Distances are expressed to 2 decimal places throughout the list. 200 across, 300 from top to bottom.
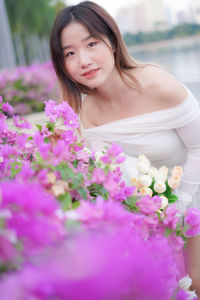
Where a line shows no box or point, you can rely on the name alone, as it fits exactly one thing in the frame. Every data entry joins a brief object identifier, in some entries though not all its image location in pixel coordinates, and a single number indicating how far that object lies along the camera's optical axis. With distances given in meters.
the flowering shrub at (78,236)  0.45
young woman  1.78
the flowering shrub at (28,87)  7.21
